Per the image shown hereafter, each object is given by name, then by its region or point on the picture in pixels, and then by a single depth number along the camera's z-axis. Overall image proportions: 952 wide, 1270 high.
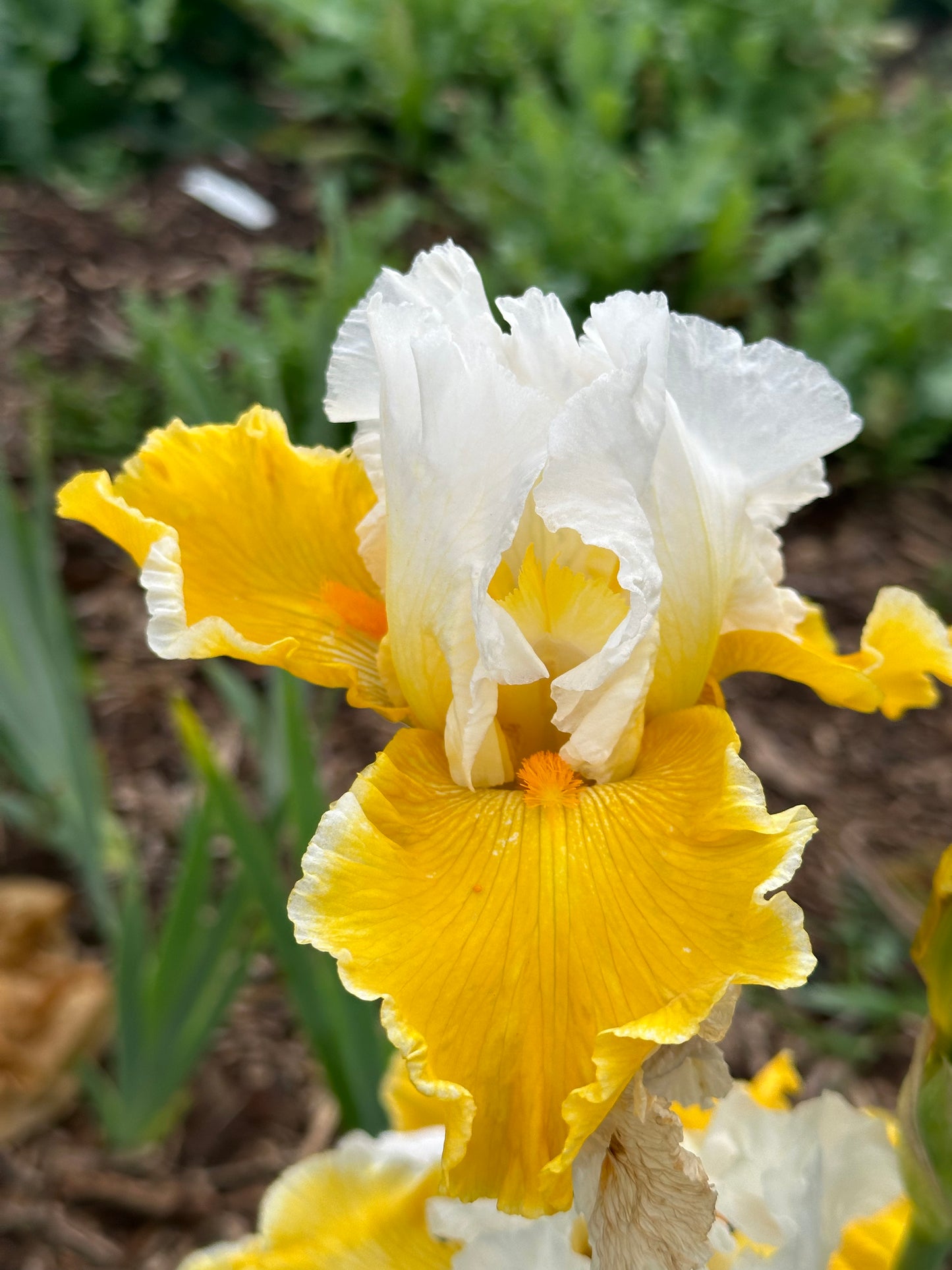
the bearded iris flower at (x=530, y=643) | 0.19
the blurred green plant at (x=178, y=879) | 0.35
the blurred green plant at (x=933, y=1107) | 0.21
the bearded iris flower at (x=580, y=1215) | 0.22
